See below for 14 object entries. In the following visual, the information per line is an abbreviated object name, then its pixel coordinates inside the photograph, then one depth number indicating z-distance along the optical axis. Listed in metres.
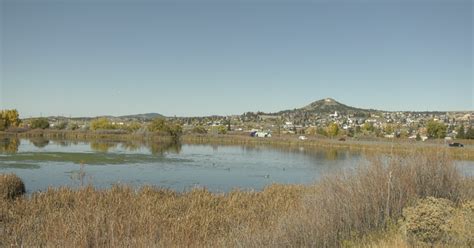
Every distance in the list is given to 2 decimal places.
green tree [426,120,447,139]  108.44
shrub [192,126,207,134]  130.98
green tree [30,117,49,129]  123.00
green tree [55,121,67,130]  126.04
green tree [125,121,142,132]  125.19
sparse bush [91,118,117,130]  129.88
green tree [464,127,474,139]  103.19
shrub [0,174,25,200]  18.96
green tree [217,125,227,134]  149.31
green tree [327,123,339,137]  136.62
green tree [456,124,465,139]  106.46
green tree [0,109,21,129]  119.06
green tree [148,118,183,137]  108.00
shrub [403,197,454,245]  7.86
